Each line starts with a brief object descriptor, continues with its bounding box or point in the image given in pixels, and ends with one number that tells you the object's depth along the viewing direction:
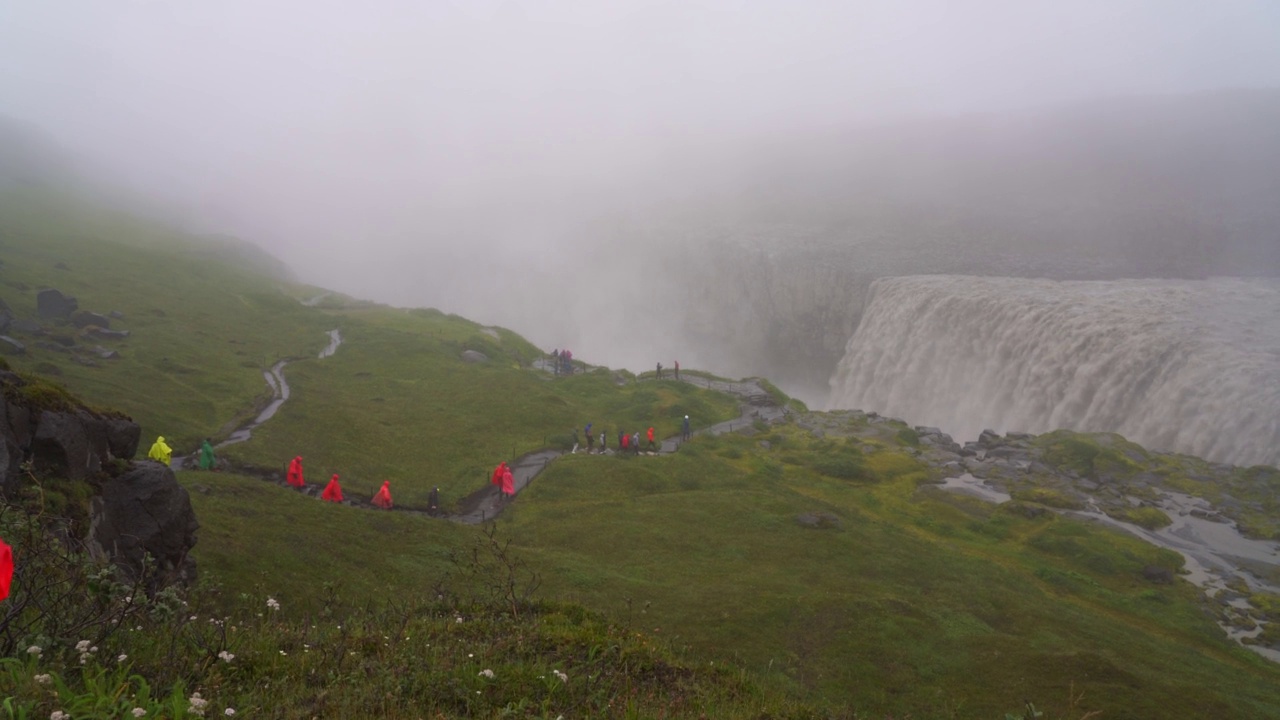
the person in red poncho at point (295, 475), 37.50
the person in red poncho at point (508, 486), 43.06
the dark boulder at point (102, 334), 58.00
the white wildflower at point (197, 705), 6.69
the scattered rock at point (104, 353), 53.31
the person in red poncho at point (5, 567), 5.80
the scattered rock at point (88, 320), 59.62
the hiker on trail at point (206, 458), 36.16
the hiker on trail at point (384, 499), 37.75
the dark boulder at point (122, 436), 20.64
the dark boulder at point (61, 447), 17.50
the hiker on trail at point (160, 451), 31.27
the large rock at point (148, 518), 17.91
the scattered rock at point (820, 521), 38.97
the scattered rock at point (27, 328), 51.28
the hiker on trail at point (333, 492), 36.43
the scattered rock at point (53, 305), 60.06
